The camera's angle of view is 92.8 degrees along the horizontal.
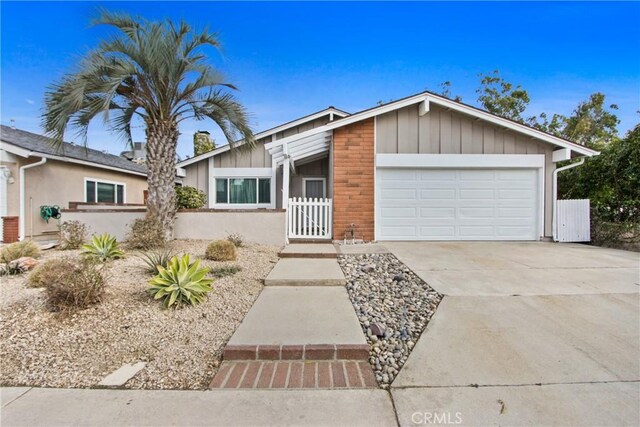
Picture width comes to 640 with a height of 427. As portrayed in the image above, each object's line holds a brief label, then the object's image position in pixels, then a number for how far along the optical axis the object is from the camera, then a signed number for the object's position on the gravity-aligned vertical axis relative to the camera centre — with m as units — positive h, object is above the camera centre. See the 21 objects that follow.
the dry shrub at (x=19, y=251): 5.60 -0.83
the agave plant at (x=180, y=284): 3.76 -0.98
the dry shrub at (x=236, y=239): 7.58 -0.80
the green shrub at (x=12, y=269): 4.97 -1.01
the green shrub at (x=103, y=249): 5.70 -0.79
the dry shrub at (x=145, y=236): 6.82 -0.63
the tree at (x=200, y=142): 15.63 +3.39
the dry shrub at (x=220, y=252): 5.99 -0.88
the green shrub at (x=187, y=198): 8.73 +0.28
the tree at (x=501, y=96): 22.00 +8.14
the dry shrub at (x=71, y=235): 7.19 -0.65
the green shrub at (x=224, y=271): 5.05 -1.08
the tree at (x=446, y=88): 23.10 +9.10
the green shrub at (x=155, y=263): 4.70 -0.86
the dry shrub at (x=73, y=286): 3.44 -0.90
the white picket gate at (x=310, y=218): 8.90 -0.32
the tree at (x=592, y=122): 22.64 +6.58
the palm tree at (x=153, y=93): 6.34 +2.60
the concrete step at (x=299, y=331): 2.80 -1.29
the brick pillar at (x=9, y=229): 9.66 -0.67
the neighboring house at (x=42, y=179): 9.80 +1.09
